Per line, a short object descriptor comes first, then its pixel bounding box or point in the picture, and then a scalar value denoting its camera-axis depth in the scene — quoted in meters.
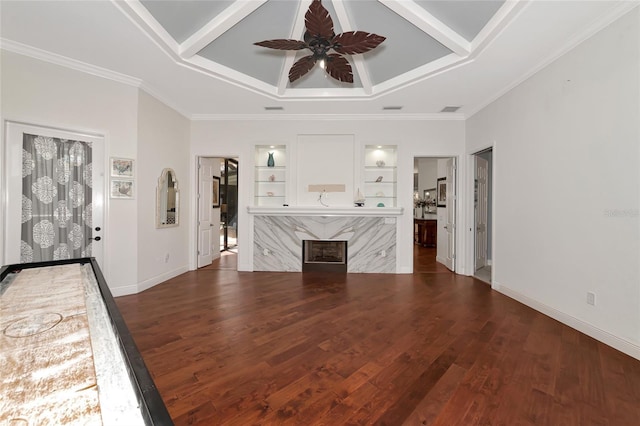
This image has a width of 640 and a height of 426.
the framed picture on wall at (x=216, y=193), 6.16
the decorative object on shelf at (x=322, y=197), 5.41
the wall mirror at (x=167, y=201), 4.43
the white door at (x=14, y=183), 3.04
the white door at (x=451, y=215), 5.27
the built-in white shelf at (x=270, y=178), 5.58
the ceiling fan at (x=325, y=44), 2.32
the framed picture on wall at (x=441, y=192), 6.50
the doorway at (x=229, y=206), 7.78
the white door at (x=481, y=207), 5.13
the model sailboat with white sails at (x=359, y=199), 5.20
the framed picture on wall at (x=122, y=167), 3.75
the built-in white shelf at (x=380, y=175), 5.44
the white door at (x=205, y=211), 5.46
